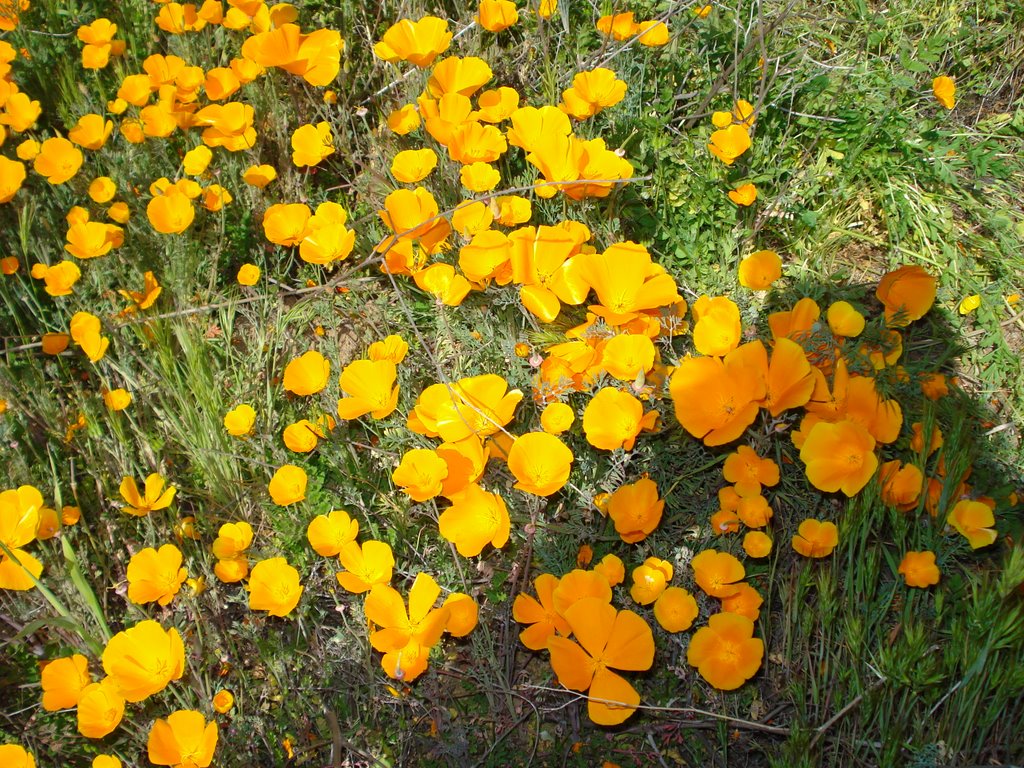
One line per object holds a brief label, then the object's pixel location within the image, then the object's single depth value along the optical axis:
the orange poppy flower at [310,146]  0.94
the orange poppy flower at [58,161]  0.94
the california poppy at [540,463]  0.72
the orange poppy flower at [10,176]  0.94
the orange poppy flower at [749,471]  0.73
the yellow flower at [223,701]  0.73
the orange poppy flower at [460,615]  0.71
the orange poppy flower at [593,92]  0.84
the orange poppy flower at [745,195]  0.87
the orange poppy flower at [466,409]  0.75
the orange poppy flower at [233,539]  0.77
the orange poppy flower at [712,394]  0.72
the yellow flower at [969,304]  0.85
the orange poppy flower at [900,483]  0.71
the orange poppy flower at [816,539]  0.71
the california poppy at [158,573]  0.76
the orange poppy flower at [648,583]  0.71
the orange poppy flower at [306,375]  0.80
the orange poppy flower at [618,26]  0.90
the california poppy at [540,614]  0.71
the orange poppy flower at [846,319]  0.77
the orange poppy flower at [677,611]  0.70
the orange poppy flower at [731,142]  0.86
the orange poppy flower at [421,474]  0.73
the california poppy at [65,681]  0.72
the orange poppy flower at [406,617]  0.71
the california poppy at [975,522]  0.70
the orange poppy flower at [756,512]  0.72
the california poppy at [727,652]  0.68
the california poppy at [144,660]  0.71
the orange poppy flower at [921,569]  0.70
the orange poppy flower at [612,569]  0.72
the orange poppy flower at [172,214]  0.90
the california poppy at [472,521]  0.73
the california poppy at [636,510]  0.72
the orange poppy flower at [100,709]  0.71
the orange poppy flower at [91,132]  0.96
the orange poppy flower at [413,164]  0.88
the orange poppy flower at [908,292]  0.80
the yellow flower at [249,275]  0.92
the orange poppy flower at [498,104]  0.90
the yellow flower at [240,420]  0.81
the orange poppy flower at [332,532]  0.75
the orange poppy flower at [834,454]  0.70
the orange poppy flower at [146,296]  0.90
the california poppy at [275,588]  0.74
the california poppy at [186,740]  0.70
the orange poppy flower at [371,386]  0.77
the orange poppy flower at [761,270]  0.81
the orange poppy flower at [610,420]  0.73
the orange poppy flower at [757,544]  0.71
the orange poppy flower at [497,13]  0.92
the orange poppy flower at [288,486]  0.76
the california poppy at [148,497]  0.80
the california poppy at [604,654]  0.67
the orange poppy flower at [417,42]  0.88
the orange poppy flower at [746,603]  0.70
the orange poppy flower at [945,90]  0.91
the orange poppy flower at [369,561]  0.74
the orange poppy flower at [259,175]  0.94
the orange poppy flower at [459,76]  0.89
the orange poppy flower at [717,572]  0.70
